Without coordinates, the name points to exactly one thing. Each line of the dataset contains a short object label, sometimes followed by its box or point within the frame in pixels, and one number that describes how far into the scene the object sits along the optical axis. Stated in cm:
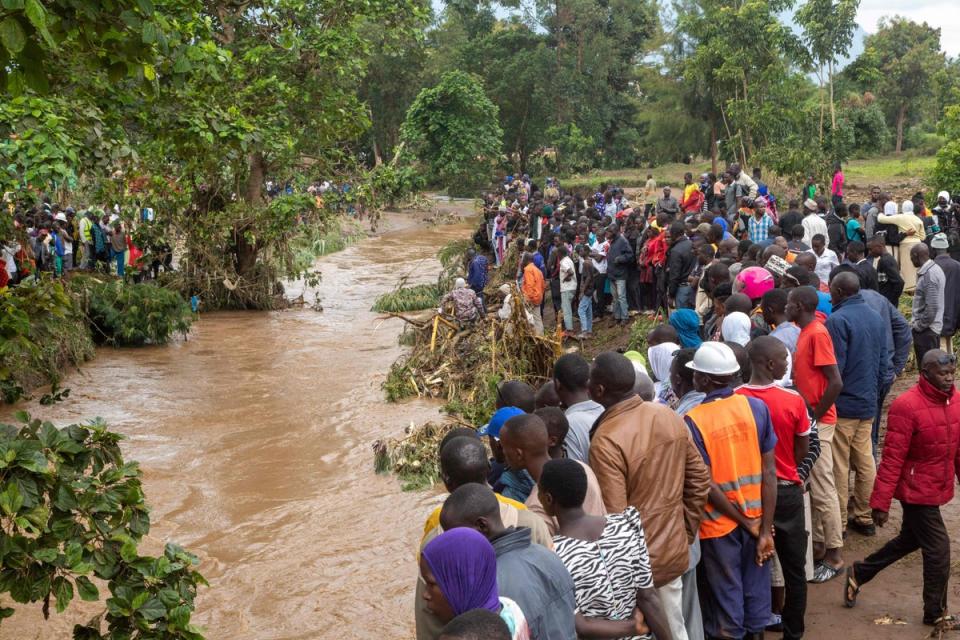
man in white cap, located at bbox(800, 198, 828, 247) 1172
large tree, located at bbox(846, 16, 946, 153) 3500
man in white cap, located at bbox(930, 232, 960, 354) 845
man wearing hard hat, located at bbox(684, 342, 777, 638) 446
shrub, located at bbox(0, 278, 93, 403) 536
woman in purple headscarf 270
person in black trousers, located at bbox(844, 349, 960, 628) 481
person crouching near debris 1220
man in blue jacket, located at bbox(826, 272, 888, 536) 600
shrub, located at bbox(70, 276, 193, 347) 1553
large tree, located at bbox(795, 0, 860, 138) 2178
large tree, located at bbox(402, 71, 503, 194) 3253
